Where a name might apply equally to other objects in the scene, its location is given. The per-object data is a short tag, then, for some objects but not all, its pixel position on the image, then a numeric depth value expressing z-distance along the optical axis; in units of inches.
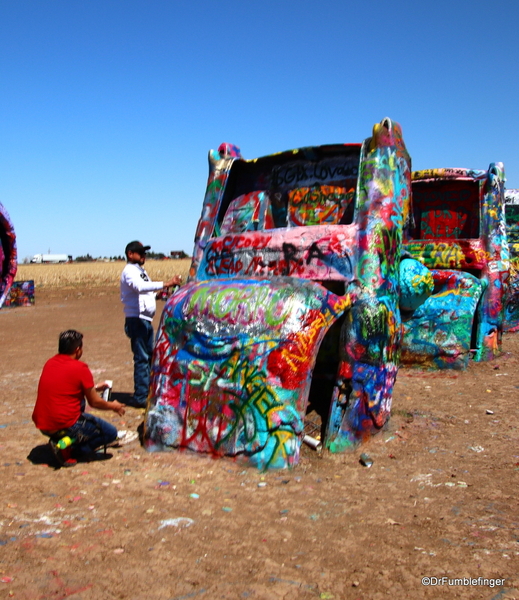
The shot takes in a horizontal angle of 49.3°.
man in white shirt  227.0
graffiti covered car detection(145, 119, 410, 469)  165.5
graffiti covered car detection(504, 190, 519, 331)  428.8
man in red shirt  167.3
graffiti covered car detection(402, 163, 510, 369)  305.9
